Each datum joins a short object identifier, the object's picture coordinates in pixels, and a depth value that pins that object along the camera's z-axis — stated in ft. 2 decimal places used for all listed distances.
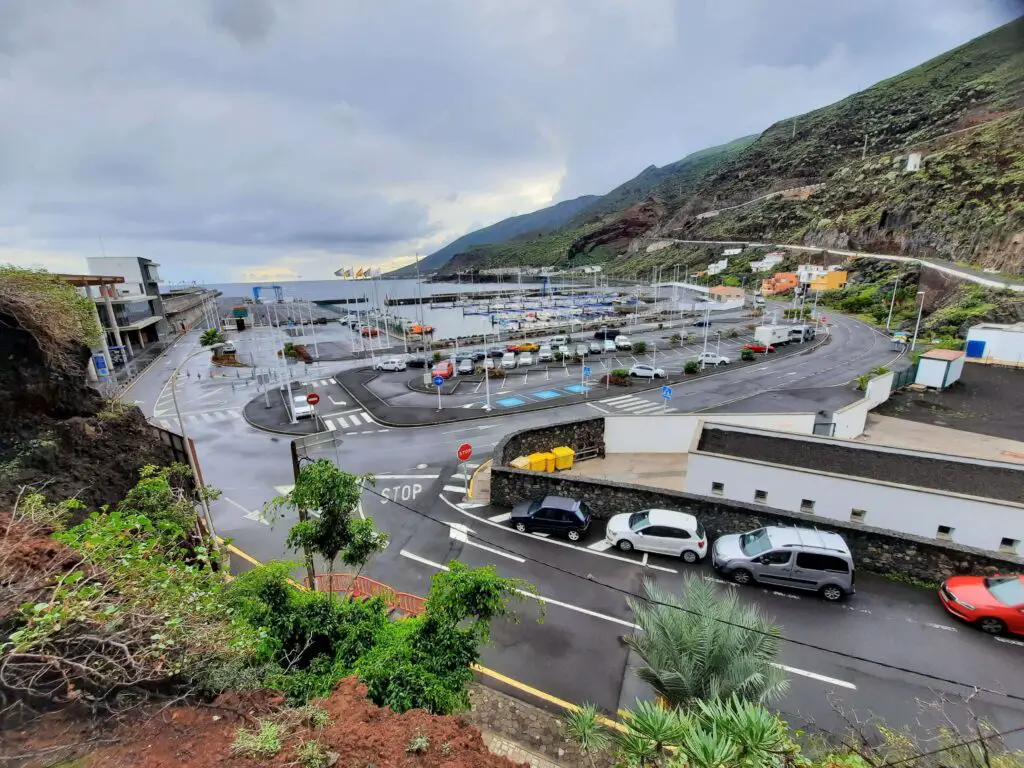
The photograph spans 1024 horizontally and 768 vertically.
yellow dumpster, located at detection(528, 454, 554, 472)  60.23
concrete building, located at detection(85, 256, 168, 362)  150.82
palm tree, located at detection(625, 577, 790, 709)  21.12
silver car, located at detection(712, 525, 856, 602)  36.04
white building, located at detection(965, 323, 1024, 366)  106.52
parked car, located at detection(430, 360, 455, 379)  119.49
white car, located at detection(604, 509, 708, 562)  41.75
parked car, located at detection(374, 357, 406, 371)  133.80
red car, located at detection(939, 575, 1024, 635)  31.55
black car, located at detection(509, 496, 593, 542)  46.42
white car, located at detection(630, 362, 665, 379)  113.50
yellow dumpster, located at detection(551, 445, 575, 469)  61.72
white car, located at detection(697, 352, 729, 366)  127.65
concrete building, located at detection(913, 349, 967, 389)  91.40
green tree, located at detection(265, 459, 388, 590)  23.62
